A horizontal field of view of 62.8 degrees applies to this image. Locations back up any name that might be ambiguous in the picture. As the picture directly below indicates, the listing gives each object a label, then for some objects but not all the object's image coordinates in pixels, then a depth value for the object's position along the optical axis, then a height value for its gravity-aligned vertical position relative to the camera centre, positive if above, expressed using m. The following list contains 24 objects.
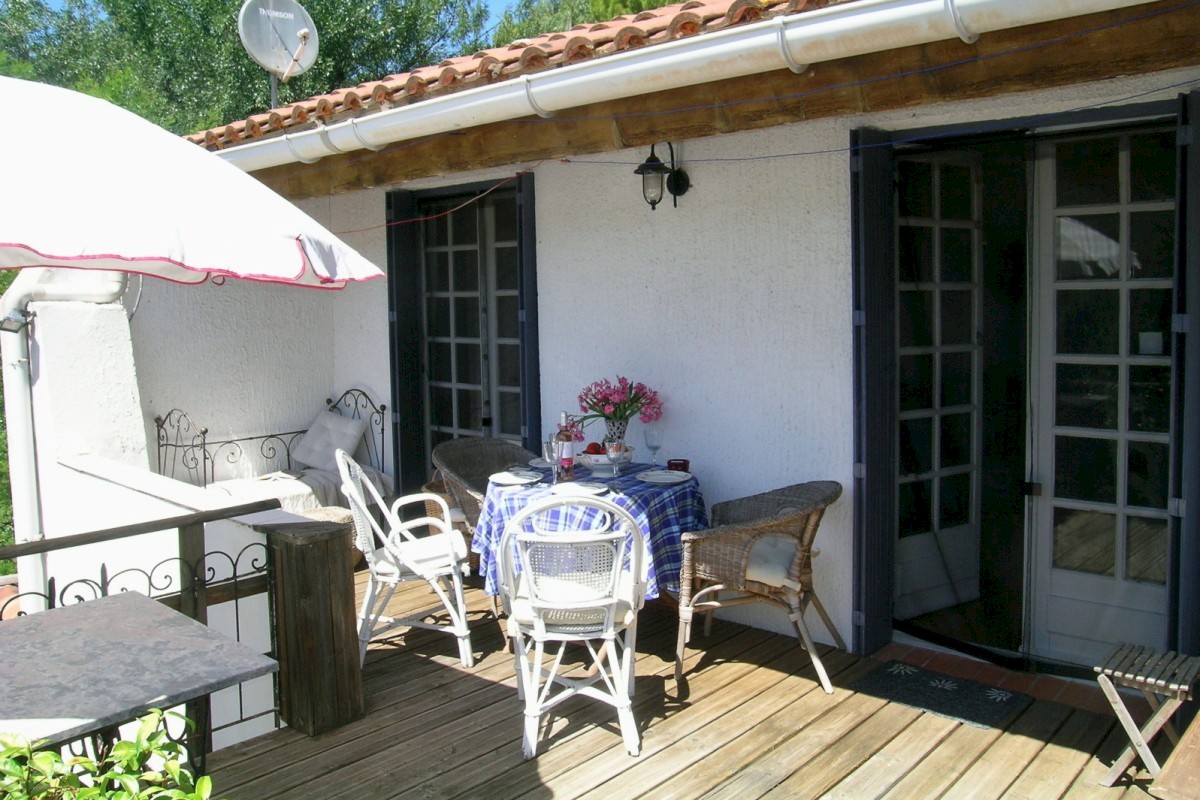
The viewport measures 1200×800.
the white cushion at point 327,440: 6.96 -0.67
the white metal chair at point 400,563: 4.45 -1.01
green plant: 1.62 -0.72
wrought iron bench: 6.51 -0.79
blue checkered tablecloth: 4.38 -0.80
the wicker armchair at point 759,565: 4.12 -0.98
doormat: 3.91 -1.51
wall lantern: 4.96 +0.81
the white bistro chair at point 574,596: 3.61 -0.96
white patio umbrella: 2.21 +0.36
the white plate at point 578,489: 4.42 -0.68
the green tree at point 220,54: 15.12 +4.73
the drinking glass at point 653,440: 4.87 -0.51
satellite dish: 6.90 +2.24
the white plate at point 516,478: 4.76 -0.67
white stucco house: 3.56 +0.29
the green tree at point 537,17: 19.91 +6.88
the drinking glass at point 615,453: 4.85 -0.56
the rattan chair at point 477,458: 5.39 -0.65
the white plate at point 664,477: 4.62 -0.66
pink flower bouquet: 5.00 -0.32
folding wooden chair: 3.15 -1.16
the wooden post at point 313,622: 3.79 -1.07
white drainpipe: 5.08 -0.23
